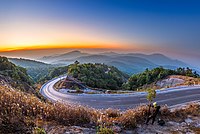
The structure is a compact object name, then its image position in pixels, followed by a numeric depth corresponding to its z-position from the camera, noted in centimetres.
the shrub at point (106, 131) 300
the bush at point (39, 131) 271
